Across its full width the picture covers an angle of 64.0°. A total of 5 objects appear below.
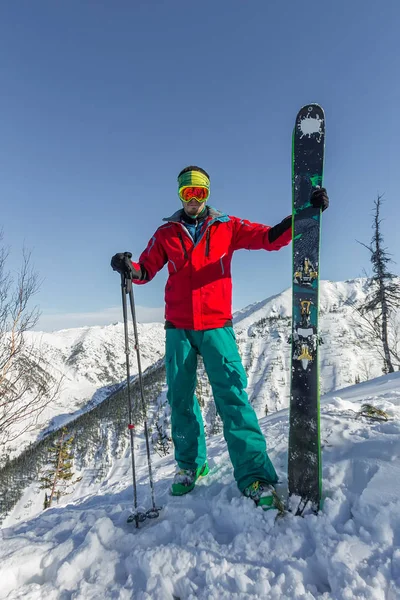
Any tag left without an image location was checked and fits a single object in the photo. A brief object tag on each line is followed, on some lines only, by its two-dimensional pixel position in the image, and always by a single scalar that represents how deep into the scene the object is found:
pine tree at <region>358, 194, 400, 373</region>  20.06
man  3.15
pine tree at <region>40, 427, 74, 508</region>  24.50
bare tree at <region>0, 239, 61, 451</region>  9.70
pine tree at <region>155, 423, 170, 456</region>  63.87
